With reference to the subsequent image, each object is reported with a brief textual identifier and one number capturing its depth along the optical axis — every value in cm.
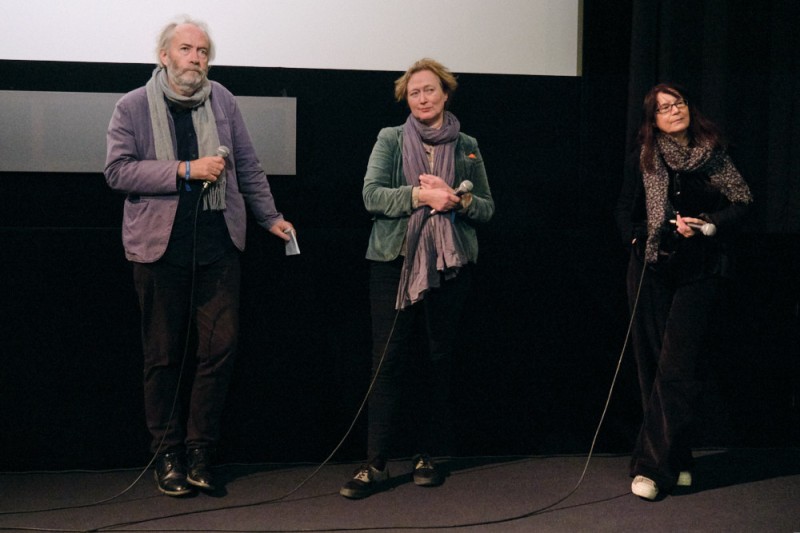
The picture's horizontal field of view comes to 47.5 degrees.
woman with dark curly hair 294
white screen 316
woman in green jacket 292
